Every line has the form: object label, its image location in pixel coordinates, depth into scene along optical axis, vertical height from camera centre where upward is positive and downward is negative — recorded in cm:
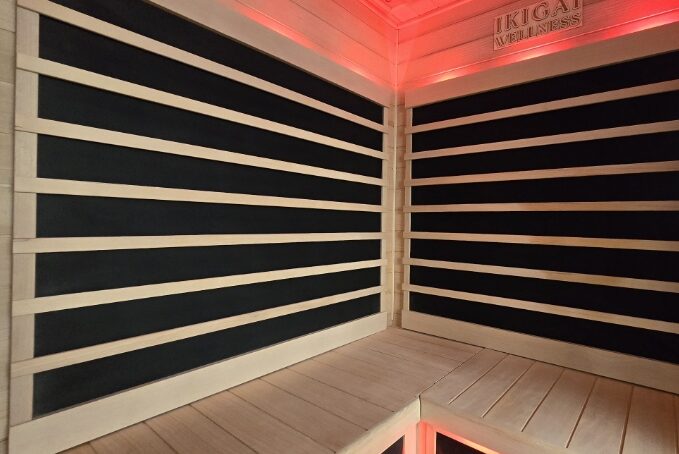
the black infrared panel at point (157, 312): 100 -29
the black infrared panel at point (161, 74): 99 +51
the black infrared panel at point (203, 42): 108 +67
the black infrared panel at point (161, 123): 99 +35
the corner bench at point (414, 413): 106 -63
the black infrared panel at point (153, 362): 100 -46
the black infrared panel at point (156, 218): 99 +3
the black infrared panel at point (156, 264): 100 -13
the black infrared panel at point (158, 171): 99 +19
